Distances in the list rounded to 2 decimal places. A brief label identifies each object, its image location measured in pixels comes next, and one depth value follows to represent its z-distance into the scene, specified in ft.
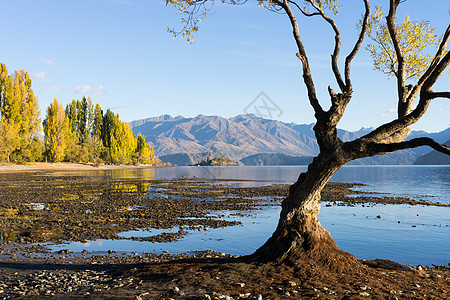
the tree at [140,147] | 634.35
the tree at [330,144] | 36.81
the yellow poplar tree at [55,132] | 360.89
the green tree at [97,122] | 480.23
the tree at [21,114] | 316.19
